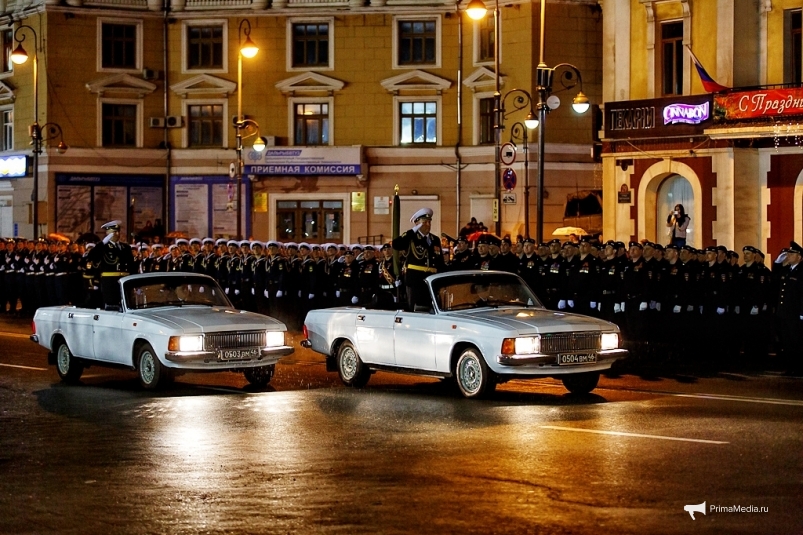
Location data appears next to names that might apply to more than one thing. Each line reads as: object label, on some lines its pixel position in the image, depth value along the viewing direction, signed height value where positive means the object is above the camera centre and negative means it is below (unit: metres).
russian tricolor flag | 32.38 +4.52
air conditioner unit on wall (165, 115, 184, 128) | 51.94 +5.79
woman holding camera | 33.31 +1.08
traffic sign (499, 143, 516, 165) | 31.86 +2.76
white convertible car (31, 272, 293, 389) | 16.06 -0.79
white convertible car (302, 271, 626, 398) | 14.62 -0.80
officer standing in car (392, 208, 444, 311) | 17.86 +0.26
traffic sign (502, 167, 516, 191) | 34.00 +2.28
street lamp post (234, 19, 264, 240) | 35.16 +4.38
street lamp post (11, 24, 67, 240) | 40.66 +5.08
